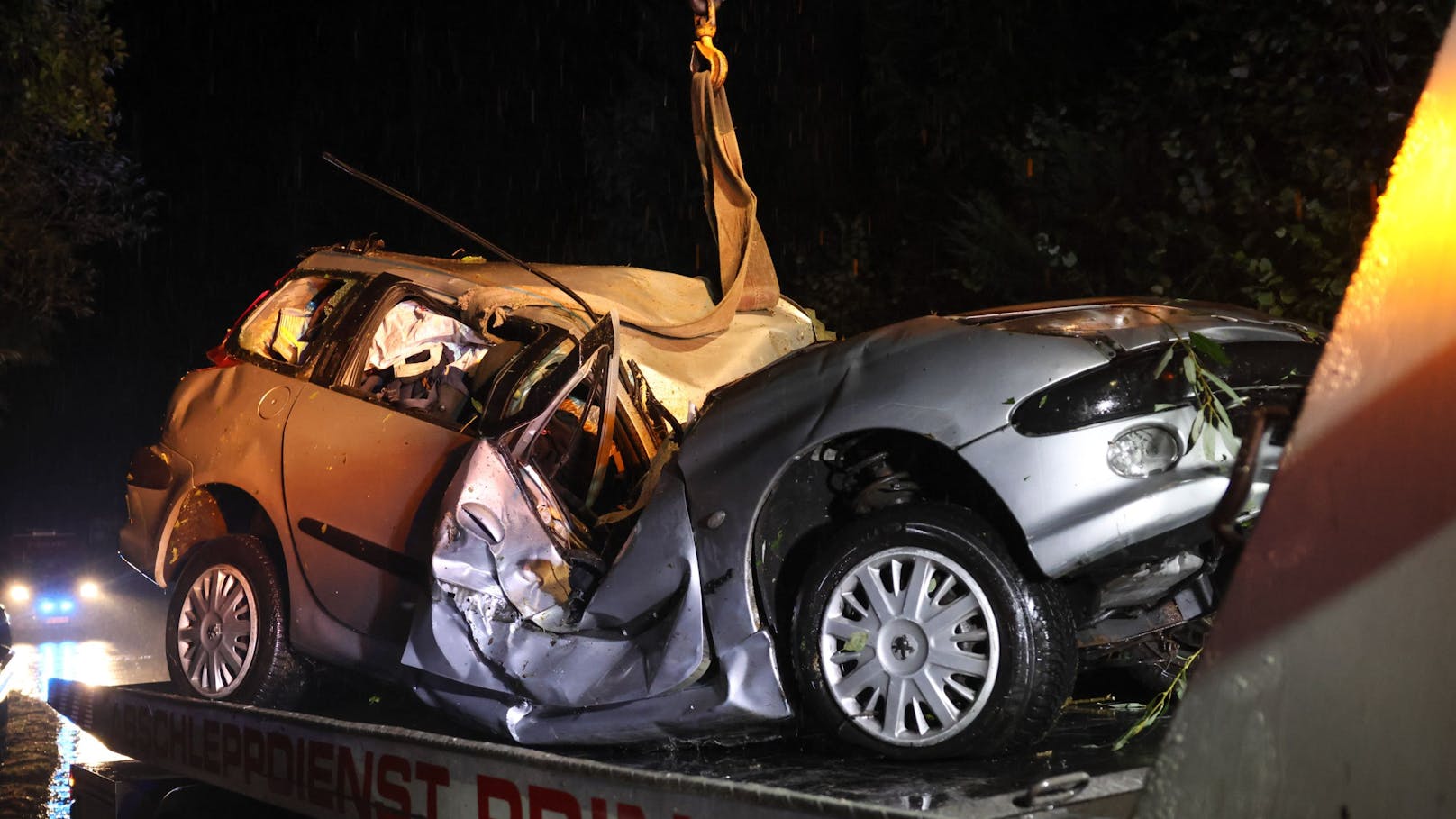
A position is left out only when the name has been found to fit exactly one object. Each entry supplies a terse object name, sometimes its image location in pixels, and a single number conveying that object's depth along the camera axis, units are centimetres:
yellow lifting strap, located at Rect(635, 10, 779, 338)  557
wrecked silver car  342
